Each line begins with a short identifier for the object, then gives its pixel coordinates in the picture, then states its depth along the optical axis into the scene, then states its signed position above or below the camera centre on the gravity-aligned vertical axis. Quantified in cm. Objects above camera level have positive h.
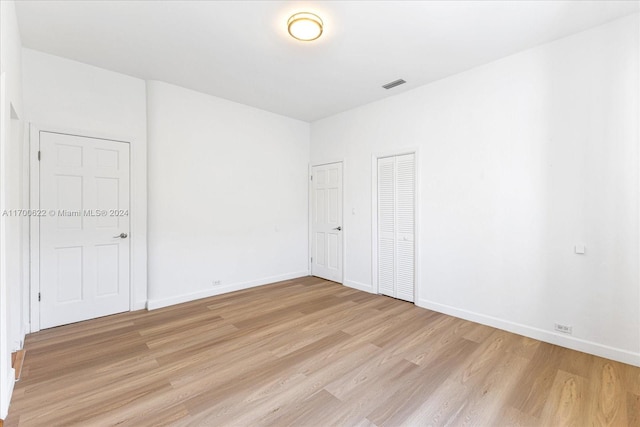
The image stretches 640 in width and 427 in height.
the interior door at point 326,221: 496 -14
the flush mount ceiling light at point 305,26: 237 +163
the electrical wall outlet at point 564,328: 266 -110
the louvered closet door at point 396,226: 394 -18
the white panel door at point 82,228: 309 -17
